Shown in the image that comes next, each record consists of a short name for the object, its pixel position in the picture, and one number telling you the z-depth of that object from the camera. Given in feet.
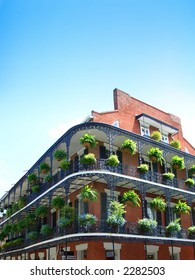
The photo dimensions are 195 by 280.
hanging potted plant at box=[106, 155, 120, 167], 49.01
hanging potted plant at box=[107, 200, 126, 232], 45.50
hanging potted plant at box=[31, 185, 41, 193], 62.80
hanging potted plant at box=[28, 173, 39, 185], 64.18
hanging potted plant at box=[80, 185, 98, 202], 46.01
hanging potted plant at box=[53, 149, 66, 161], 54.08
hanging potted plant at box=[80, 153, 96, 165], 48.62
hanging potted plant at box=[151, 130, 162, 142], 65.92
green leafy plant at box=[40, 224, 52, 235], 53.62
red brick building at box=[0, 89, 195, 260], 48.42
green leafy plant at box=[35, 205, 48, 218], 56.89
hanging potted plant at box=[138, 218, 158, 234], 48.78
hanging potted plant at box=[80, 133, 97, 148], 50.16
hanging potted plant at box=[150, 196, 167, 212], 51.88
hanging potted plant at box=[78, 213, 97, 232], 45.27
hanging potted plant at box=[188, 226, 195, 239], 55.83
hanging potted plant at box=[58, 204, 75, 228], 47.46
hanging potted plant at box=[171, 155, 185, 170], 59.52
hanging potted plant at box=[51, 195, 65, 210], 51.08
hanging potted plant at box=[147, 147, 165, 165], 56.39
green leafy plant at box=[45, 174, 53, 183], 57.47
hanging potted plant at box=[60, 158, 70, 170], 51.26
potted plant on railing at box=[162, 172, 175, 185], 57.11
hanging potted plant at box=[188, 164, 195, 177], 64.18
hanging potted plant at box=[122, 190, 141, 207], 48.85
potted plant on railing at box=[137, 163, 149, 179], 53.69
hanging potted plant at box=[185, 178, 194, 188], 60.95
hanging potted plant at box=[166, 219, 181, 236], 52.80
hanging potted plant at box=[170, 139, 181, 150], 68.33
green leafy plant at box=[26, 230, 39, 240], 58.59
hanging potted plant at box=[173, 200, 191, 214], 54.80
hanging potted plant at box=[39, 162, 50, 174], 59.21
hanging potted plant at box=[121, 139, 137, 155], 53.06
